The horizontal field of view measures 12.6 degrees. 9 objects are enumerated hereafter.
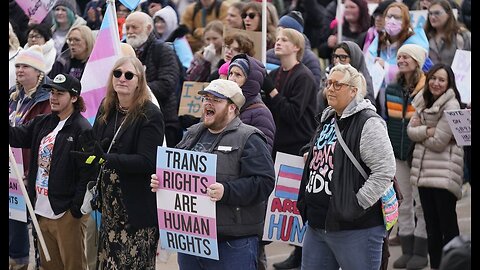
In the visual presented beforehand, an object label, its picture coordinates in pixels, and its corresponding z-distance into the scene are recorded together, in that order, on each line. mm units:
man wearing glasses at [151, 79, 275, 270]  13623
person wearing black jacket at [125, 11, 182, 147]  20154
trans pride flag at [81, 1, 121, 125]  17906
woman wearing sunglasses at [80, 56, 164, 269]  14702
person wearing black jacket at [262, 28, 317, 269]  18271
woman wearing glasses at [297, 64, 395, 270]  13350
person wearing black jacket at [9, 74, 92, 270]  15765
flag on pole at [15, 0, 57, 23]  21718
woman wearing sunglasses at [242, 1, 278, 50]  21445
